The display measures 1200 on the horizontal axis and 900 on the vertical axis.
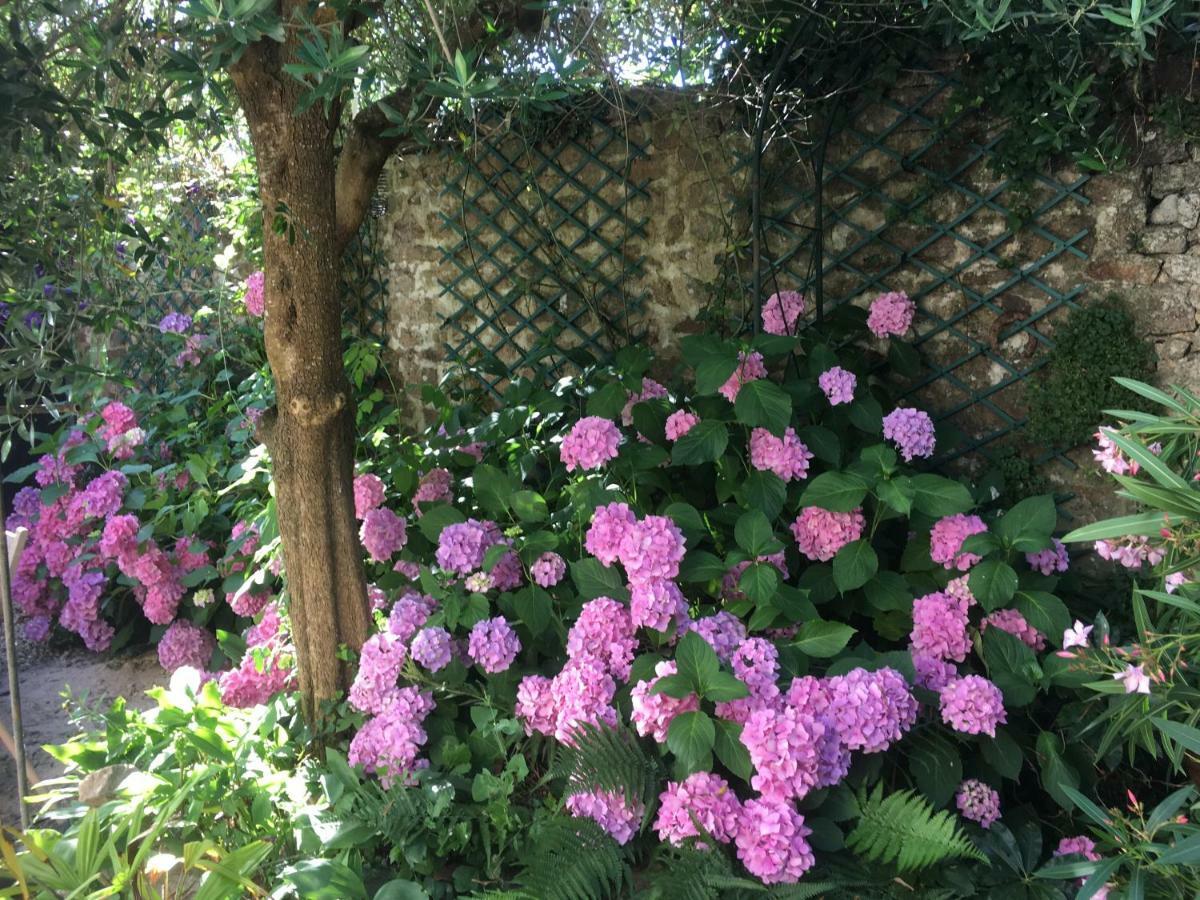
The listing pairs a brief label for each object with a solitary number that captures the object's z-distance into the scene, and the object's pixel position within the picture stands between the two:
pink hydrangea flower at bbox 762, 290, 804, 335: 3.28
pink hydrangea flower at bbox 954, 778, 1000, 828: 2.02
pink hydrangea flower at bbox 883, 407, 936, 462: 2.80
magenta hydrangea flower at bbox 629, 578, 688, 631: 2.15
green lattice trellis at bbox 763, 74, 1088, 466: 3.01
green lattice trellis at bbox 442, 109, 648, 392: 3.87
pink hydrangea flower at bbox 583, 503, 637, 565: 2.28
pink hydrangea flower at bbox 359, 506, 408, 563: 2.76
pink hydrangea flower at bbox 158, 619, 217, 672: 3.44
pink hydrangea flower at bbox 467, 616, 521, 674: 2.31
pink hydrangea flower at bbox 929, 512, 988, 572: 2.52
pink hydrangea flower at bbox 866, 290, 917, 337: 3.17
